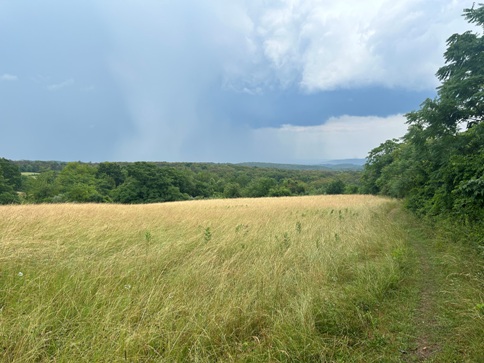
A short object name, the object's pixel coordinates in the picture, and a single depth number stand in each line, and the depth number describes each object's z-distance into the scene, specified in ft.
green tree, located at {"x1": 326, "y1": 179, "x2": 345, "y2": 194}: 202.74
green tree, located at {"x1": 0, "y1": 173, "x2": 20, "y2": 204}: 130.59
